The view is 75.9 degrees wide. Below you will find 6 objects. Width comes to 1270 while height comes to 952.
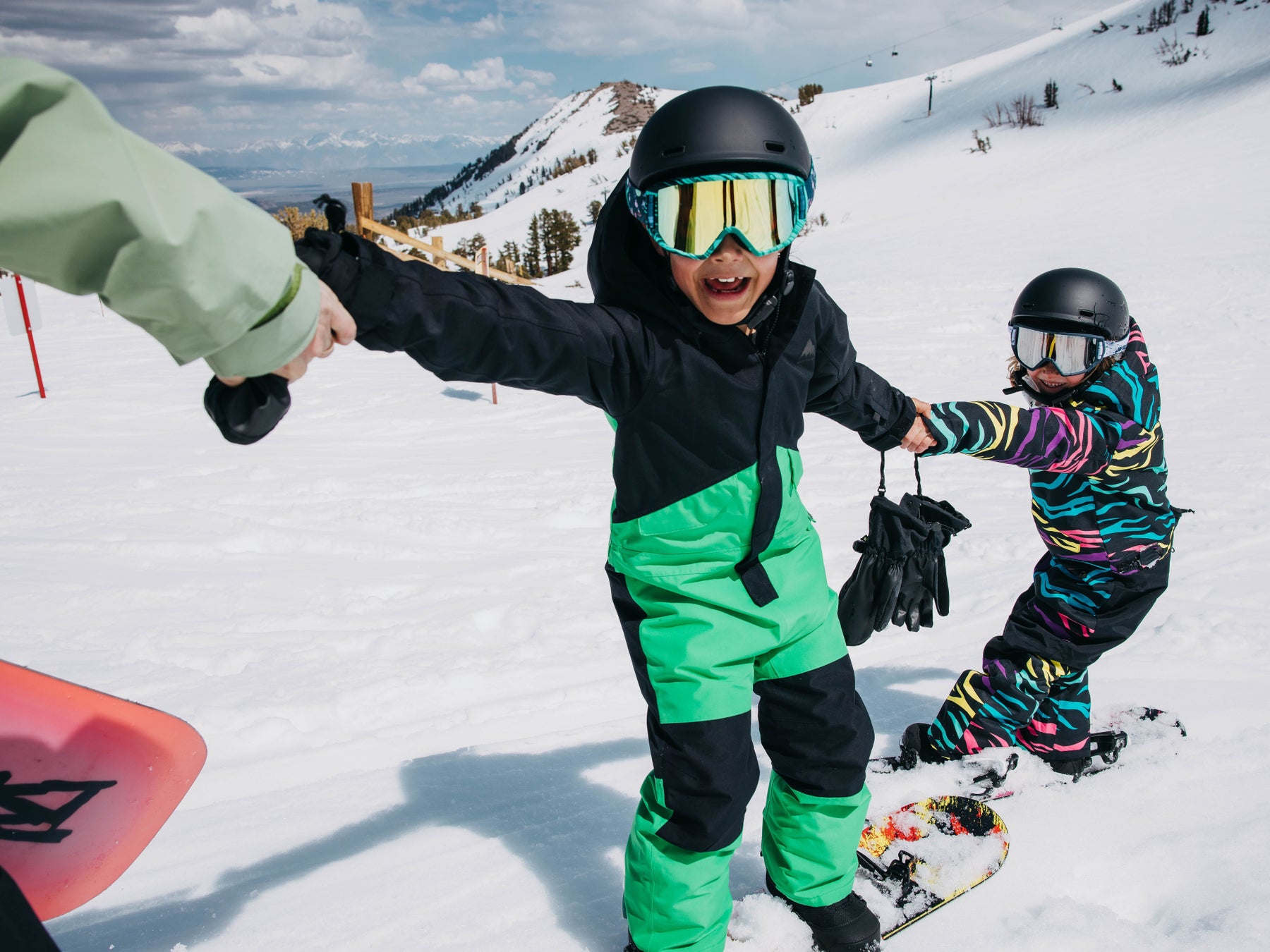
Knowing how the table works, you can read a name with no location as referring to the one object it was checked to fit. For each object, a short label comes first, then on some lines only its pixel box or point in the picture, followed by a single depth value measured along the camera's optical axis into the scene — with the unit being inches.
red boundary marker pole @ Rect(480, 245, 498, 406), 371.1
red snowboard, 63.9
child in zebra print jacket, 97.4
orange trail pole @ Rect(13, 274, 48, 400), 324.2
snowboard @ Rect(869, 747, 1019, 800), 112.6
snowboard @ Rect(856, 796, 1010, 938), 92.7
